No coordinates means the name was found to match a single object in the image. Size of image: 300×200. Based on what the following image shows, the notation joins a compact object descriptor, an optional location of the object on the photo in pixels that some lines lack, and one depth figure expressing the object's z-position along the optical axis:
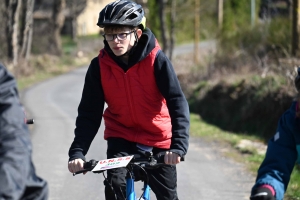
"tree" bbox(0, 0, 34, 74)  60.34
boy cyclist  8.61
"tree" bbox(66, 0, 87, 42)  100.30
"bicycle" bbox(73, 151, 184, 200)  7.68
